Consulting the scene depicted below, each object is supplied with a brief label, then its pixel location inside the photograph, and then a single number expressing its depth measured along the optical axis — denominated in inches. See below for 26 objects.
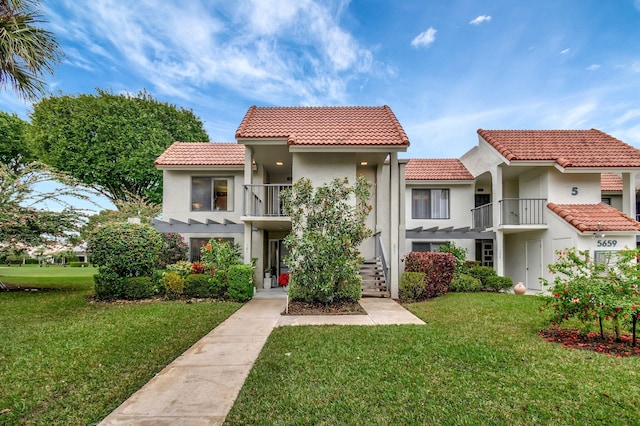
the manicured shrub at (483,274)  514.9
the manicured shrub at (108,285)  416.5
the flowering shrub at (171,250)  534.0
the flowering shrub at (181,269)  446.6
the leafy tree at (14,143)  936.3
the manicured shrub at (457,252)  546.4
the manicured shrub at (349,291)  361.4
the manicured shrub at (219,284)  426.3
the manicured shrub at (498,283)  504.1
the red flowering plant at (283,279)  535.2
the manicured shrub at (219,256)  450.0
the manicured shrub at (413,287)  425.1
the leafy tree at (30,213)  444.8
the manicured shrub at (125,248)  412.5
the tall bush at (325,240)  344.2
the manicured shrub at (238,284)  415.2
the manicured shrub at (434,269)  441.1
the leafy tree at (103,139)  903.1
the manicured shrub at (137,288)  420.5
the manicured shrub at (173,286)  428.1
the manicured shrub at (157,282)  433.1
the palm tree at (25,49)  305.6
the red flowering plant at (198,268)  454.9
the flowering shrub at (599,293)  207.5
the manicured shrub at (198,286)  427.2
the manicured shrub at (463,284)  488.4
